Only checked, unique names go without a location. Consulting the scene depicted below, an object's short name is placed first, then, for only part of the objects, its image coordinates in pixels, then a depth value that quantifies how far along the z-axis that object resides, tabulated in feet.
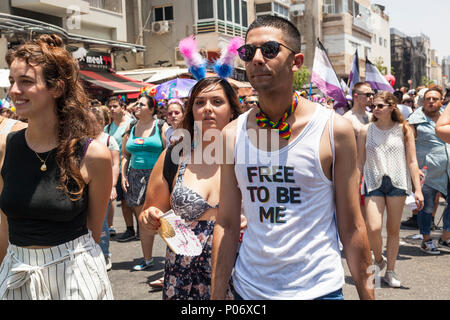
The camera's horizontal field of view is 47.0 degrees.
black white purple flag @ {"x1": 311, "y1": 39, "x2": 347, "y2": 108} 27.40
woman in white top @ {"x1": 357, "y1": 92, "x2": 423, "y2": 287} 18.43
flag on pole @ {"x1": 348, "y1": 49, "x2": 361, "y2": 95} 33.24
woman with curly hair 8.02
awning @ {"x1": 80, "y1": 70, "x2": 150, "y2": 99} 70.64
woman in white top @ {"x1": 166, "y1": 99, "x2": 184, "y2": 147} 21.53
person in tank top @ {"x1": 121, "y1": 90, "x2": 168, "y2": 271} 23.12
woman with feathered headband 10.18
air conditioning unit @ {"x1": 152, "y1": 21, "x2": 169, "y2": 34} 110.01
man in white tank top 7.20
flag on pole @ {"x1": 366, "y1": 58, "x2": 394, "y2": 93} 34.30
